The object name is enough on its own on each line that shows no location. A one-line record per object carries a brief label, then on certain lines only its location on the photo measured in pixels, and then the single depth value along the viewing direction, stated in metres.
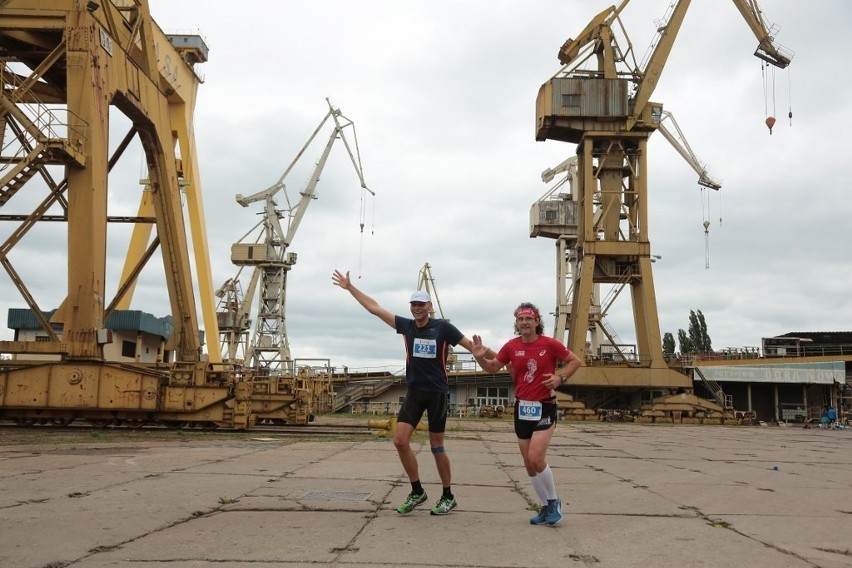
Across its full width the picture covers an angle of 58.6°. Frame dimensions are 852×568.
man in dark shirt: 6.19
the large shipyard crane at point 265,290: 67.00
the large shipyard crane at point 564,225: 58.19
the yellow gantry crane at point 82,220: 18.28
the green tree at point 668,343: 77.69
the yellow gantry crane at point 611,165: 37.12
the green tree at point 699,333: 77.50
